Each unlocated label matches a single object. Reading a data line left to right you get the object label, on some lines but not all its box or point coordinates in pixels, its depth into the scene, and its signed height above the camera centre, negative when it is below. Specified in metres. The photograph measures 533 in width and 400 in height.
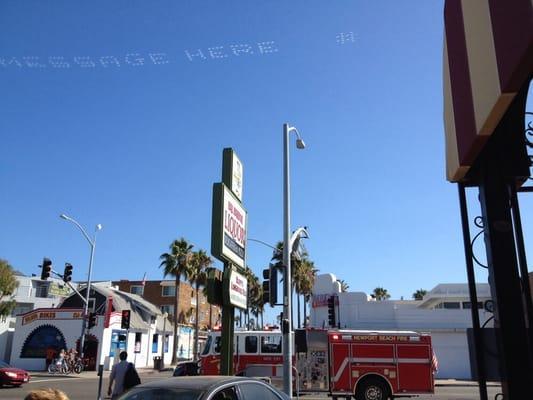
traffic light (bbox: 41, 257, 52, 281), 26.80 +4.02
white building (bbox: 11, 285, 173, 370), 40.22 +1.09
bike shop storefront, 40.22 +0.78
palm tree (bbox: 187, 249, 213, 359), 54.12 +8.39
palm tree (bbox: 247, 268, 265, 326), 72.62 +7.97
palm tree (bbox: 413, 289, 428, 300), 91.98 +9.60
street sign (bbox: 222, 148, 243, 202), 11.31 +3.86
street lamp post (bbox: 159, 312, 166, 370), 52.28 +1.49
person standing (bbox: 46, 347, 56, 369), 38.31 -0.65
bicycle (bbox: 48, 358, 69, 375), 34.62 -1.37
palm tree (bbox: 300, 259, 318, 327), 54.97 +6.97
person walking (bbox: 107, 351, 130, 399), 11.30 -0.60
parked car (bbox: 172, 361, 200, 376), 24.56 -0.99
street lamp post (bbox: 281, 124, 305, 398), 15.27 +2.24
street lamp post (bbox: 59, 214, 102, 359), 34.67 +3.02
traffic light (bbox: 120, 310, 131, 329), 29.21 +1.58
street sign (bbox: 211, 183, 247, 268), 9.95 +2.41
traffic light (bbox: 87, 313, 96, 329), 32.13 +1.67
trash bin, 42.35 -1.25
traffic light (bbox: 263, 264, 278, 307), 14.63 +1.67
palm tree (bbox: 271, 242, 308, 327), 52.26 +8.35
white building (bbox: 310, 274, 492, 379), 38.03 +2.51
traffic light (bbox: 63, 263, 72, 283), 28.42 +4.00
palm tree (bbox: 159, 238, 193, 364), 52.88 +8.65
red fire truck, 17.38 -0.53
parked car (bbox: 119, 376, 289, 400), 5.27 -0.44
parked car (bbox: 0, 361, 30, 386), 23.44 -1.29
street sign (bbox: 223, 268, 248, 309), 10.32 +1.23
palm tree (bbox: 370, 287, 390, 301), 81.94 +8.59
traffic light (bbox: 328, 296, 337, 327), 23.52 +1.67
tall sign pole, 10.07 +2.15
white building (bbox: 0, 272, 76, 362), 62.31 +6.39
